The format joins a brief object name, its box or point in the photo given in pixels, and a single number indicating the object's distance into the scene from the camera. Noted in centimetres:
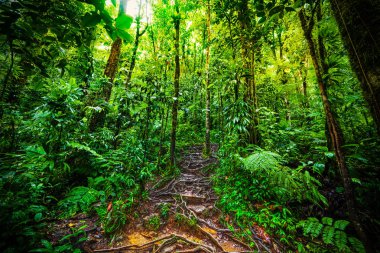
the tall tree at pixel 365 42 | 133
